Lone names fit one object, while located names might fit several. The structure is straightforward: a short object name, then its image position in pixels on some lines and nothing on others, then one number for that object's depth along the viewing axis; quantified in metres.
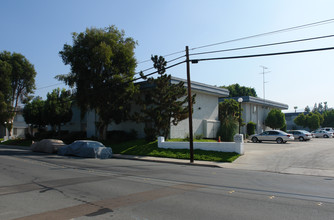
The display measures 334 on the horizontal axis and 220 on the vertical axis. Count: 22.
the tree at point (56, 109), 39.69
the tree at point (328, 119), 68.44
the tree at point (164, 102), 23.64
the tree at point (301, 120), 56.75
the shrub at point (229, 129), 30.16
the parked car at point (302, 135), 36.28
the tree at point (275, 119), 41.88
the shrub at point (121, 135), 28.83
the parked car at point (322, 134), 46.00
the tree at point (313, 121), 55.75
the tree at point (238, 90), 75.19
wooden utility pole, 18.03
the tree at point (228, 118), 30.23
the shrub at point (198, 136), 27.99
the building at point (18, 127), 62.97
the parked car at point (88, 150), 21.23
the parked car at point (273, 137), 31.31
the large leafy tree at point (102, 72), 26.62
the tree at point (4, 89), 45.25
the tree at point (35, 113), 41.50
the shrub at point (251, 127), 39.81
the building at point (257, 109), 41.28
